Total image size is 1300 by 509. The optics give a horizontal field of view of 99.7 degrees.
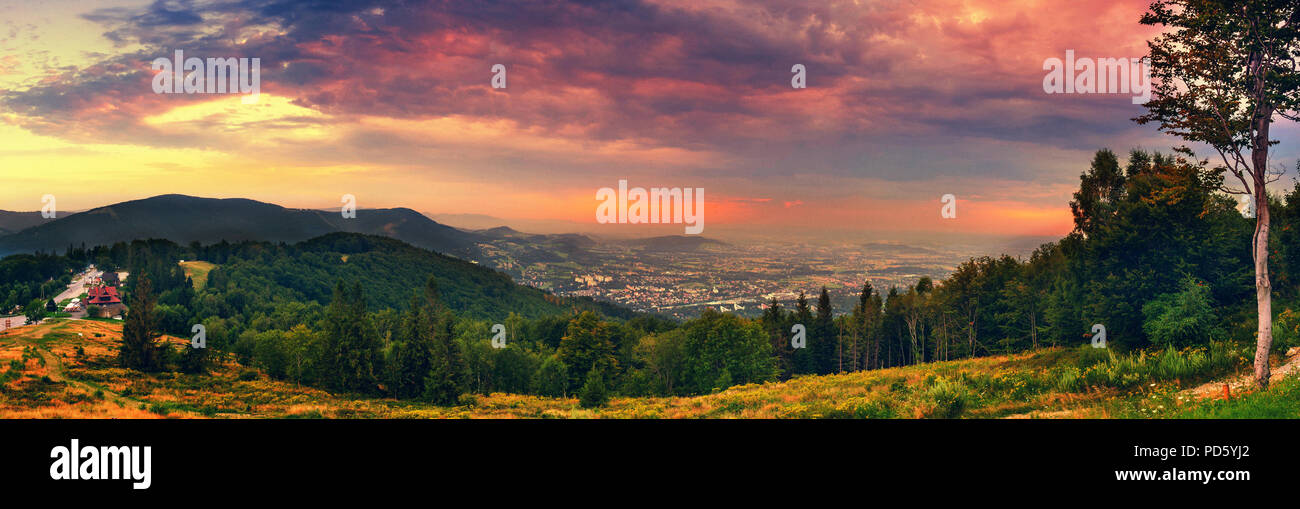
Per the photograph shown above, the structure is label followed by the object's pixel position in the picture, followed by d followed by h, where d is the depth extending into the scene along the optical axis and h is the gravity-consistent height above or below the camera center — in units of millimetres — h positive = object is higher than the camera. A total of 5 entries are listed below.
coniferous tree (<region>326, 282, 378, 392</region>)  57750 -10620
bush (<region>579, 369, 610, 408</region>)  46656 -12624
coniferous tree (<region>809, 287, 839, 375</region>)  81250 -13342
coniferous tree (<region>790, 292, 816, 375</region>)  81812 -15849
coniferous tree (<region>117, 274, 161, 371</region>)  49812 -8348
